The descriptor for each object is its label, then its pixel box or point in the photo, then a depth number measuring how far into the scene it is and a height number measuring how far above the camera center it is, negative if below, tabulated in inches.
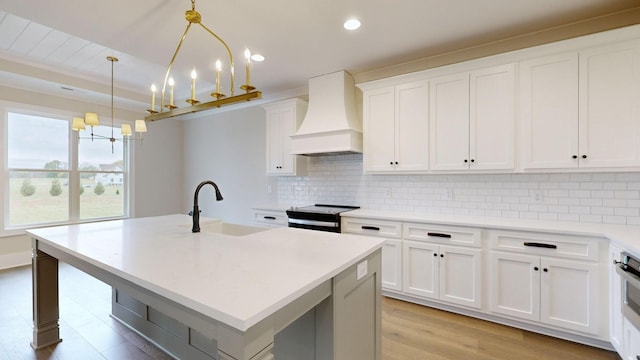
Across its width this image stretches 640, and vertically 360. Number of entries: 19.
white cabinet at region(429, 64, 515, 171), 103.6 +23.1
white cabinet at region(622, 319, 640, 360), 66.3 -40.4
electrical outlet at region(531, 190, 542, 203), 107.0 -6.6
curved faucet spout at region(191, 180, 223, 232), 83.2 -11.2
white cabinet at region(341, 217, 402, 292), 115.8 -29.3
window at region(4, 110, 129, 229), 163.6 +3.8
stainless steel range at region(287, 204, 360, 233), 126.9 -18.6
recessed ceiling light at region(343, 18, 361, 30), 96.5 +54.6
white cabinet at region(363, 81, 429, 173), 120.6 +22.8
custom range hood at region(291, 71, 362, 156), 134.3 +29.3
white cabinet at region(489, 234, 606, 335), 84.4 -34.5
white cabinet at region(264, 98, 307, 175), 157.9 +26.0
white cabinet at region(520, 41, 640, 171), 85.7 +23.0
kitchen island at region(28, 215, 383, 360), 37.3 -16.7
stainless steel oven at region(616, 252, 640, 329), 66.0 -26.5
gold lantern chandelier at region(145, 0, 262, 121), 69.6 +21.5
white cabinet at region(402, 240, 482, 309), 101.7 -36.1
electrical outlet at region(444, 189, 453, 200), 125.0 -6.9
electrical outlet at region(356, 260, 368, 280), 59.8 -20.0
